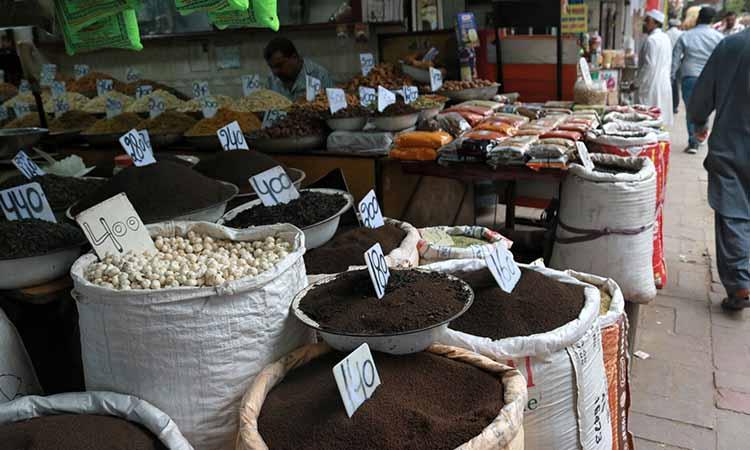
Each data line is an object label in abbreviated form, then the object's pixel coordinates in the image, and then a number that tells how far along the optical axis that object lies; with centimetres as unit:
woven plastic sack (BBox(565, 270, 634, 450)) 160
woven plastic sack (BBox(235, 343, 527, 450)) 103
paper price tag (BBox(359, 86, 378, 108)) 320
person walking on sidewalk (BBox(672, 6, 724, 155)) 676
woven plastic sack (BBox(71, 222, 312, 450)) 116
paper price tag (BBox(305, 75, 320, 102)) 364
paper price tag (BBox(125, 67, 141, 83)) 543
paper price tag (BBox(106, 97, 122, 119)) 363
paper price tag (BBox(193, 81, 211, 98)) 402
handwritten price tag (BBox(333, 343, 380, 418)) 103
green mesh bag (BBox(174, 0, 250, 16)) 146
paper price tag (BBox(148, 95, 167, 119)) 358
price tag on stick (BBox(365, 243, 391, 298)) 128
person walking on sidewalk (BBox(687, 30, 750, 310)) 292
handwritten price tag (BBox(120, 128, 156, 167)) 230
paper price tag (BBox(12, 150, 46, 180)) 227
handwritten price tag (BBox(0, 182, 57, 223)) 178
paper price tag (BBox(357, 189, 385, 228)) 190
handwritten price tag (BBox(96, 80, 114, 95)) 461
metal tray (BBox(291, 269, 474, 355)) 118
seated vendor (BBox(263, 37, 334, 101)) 451
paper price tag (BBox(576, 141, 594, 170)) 247
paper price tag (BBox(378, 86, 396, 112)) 293
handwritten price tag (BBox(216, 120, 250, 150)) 258
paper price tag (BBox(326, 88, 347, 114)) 294
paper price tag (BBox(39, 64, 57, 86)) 539
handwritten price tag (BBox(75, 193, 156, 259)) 137
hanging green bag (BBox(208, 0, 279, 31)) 167
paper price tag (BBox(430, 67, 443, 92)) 381
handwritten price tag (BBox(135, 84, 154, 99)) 437
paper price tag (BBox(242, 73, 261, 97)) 399
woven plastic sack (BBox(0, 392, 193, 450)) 114
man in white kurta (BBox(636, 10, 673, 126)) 697
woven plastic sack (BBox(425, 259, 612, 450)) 129
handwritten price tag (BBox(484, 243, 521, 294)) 141
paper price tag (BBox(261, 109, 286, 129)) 317
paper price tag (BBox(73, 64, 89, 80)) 544
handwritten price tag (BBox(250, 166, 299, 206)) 187
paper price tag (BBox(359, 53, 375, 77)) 432
